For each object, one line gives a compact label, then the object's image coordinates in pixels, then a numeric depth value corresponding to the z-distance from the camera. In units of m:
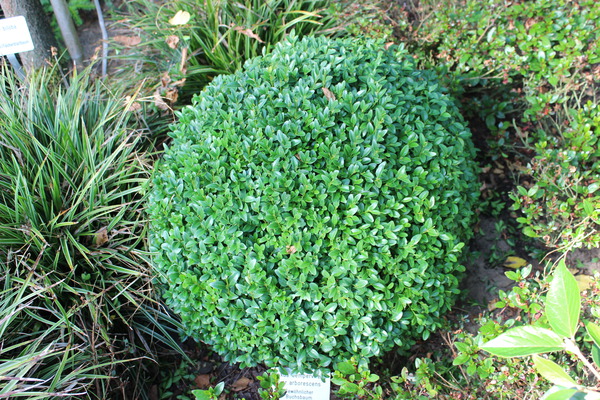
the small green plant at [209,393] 1.87
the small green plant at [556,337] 1.07
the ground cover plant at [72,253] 2.15
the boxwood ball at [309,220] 2.01
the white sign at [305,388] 2.25
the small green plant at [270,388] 1.92
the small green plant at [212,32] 3.40
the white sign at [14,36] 2.81
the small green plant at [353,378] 1.96
